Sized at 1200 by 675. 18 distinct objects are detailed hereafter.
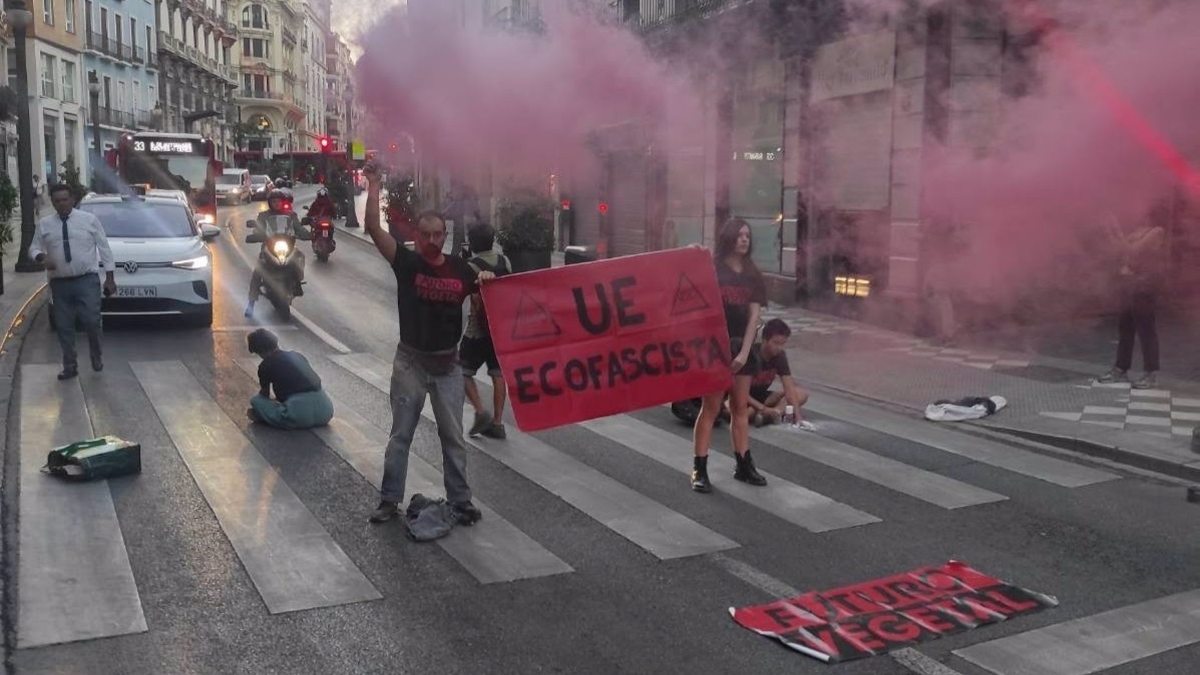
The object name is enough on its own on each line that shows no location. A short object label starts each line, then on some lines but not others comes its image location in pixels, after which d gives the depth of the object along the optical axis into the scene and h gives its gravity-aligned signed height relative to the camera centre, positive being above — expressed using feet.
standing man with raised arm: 19.84 -2.59
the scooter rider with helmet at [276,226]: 48.39 -0.91
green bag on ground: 21.97 -5.09
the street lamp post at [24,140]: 58.44 +3.69
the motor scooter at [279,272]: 48.21 -2.87
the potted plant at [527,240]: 61.52 -1.80
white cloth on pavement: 30.01 -5.45
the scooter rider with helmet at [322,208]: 76.33 -0.10
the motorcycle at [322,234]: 73.61 -1.82
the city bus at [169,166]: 96.02 +3.51
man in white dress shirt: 31.55 -1.62
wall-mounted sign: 46.96 +6.31
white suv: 41.37 -2.06
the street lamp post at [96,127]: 107.55 +7.90
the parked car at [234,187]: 155.63 +2.78
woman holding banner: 22.88 -2.40
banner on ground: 14.92 -5.78
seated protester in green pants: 26.94 -4.60
